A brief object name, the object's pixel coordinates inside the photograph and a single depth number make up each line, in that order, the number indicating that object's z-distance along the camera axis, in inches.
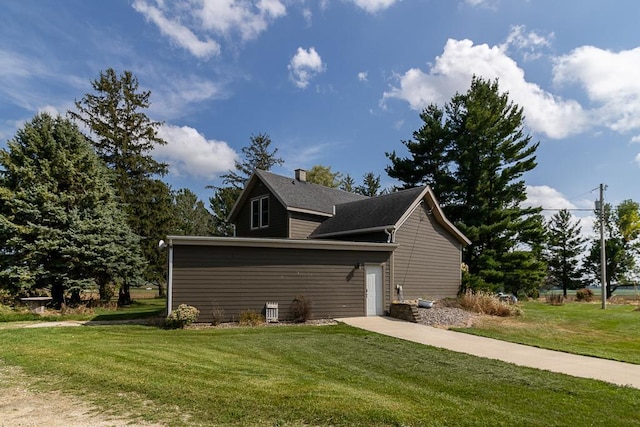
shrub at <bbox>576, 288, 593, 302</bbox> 1119.2
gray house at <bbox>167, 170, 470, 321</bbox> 522.3
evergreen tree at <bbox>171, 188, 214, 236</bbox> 1930.4
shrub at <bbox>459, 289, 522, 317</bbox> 622.2
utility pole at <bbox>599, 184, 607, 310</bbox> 831.7
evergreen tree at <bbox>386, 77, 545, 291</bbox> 1099.3
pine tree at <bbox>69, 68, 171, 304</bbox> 992.2
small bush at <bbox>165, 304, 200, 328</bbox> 483.5
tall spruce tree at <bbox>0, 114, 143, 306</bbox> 684.1
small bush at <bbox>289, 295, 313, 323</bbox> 543.5
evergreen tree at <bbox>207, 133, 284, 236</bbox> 1766.7
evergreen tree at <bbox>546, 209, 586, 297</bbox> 1736.0
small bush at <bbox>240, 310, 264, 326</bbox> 514.9
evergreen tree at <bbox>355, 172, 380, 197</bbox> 2009.1
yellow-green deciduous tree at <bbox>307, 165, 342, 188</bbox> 1707.7
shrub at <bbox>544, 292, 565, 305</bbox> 964.6
